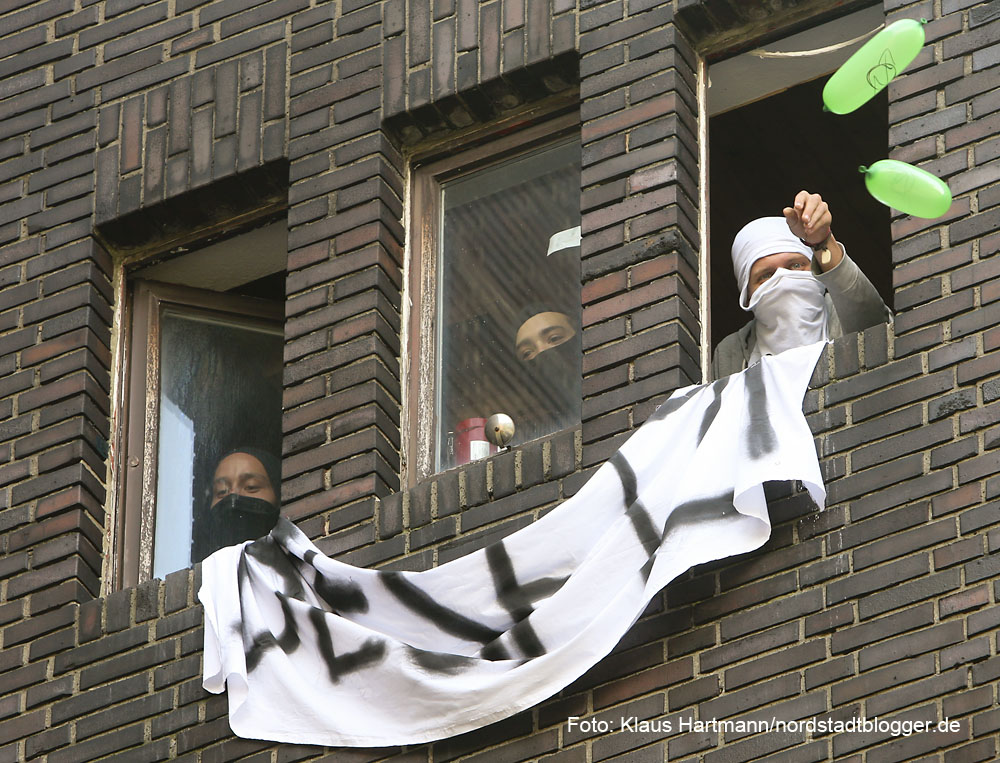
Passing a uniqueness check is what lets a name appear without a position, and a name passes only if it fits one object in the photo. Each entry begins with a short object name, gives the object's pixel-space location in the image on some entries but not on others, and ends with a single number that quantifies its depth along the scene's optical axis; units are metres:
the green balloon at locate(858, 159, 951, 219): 16.07
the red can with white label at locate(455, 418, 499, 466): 18.66
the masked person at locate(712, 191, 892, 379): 17.16
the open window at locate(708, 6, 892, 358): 23.43
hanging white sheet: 16.55
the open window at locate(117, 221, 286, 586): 20.05
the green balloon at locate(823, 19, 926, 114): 16.26
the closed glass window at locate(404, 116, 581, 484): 18.75
